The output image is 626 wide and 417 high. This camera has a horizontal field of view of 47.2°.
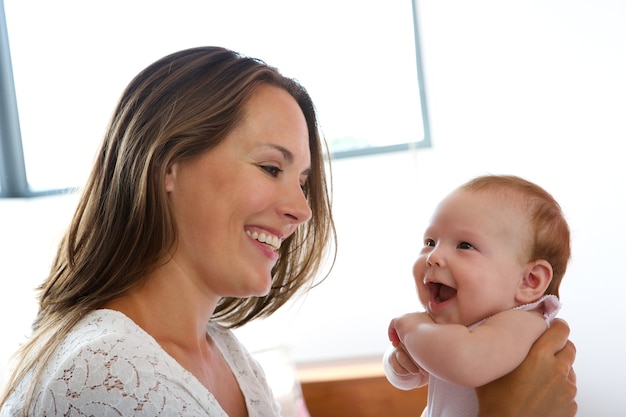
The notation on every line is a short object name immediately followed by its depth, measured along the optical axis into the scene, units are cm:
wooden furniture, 325
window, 407
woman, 149
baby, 148
